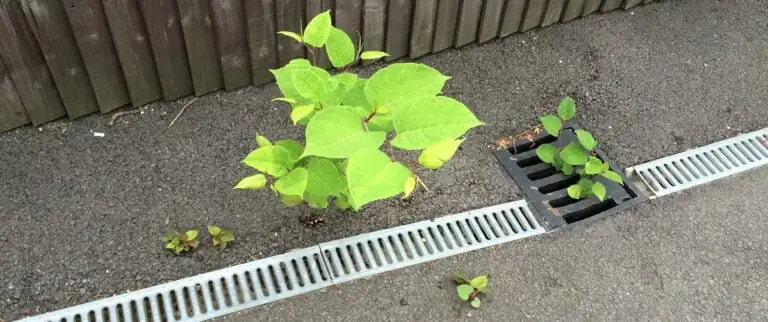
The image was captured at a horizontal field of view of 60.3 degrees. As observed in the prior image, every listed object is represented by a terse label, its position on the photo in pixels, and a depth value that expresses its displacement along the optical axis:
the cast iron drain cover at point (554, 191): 2.27
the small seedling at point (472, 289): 2.00
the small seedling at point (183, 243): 2.04
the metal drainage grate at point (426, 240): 2.08
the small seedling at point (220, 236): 2.06
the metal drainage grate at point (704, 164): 2.38
